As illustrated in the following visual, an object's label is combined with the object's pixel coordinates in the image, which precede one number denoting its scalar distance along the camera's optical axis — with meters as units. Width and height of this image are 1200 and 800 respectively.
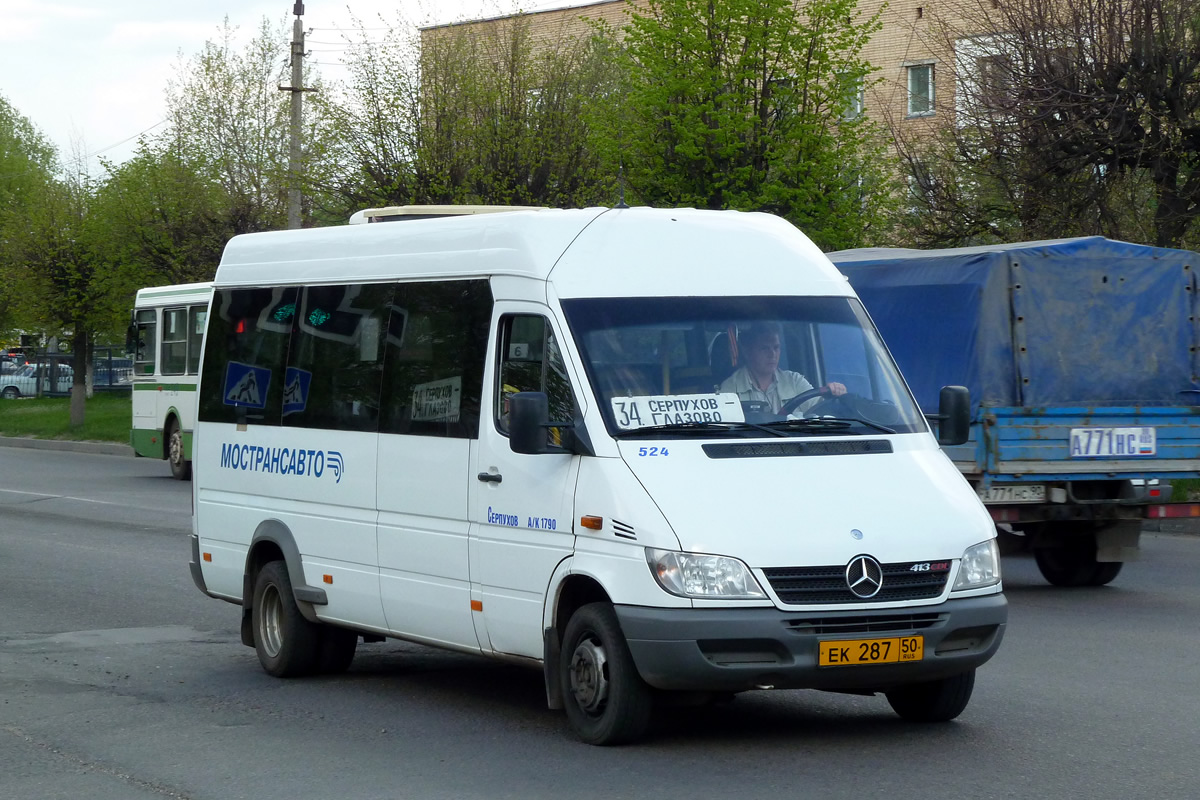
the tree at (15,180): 43.78
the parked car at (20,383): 63.19
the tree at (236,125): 41.16
